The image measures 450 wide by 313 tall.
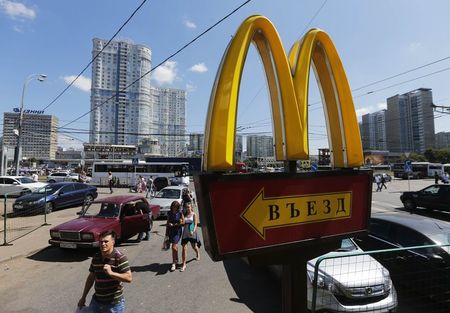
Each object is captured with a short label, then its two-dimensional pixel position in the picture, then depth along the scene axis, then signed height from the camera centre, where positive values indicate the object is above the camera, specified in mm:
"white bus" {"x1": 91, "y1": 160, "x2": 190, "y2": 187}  36625 +442
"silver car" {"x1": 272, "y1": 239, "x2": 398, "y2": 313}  4680 -1687
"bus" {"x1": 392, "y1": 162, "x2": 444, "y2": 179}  55000 +681
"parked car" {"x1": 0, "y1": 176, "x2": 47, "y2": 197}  23250 -592
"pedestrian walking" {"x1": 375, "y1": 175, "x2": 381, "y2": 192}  30128 -733
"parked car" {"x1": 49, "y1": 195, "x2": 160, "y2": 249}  8633 -1371
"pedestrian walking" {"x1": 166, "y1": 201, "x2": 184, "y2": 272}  7691 -1203
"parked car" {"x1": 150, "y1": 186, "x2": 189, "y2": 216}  14943 -1077
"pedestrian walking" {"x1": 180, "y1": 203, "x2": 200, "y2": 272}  7875 -1321
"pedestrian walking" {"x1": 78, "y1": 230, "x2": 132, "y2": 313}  3768 -1172
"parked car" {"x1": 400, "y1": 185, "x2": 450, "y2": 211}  15797 -1277
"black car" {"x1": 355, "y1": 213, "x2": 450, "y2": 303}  5324 -1417
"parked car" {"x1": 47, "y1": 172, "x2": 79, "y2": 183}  38731 -303
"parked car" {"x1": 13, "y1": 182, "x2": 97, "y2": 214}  15664 -1159
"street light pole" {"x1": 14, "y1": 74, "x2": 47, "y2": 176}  26609 +2693
